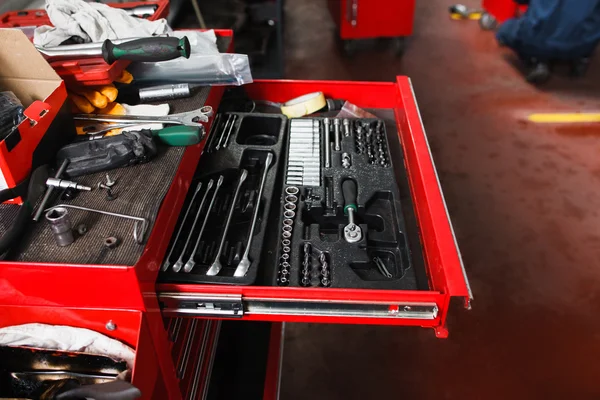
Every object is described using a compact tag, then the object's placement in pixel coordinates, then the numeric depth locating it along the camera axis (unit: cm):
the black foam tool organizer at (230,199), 99
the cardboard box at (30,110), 88
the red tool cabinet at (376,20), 349
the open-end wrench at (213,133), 129
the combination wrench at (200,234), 96
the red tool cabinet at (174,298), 79
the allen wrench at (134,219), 83
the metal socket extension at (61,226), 80
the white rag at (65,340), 84
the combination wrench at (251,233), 95
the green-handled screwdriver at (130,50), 110
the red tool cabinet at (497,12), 386
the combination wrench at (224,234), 96
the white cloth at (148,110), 120
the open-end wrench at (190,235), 95
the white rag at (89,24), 122
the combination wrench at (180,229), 95
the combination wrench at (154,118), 114
